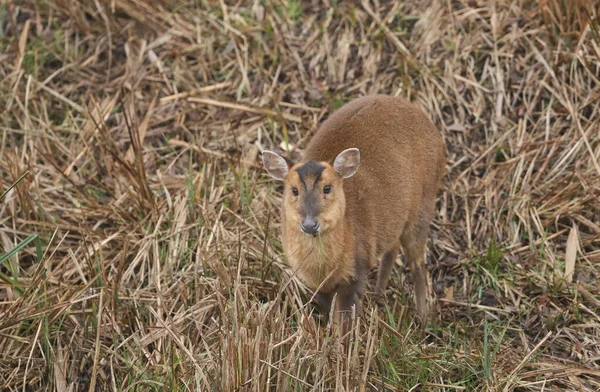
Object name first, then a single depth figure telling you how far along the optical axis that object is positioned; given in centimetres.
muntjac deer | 1110
